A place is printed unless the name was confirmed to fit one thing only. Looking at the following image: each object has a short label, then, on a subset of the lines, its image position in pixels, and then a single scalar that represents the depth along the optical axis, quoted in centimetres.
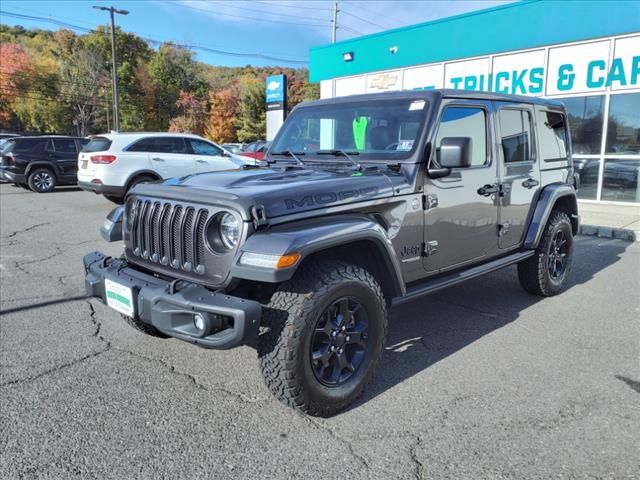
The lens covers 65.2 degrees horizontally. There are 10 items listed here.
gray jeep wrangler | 268
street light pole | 3072
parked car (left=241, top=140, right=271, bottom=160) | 2073
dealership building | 1127
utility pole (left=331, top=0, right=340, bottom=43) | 3806
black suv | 1491
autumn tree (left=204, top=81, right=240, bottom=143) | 5759
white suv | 1090
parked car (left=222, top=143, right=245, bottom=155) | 2720
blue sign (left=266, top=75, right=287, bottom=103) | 1664
